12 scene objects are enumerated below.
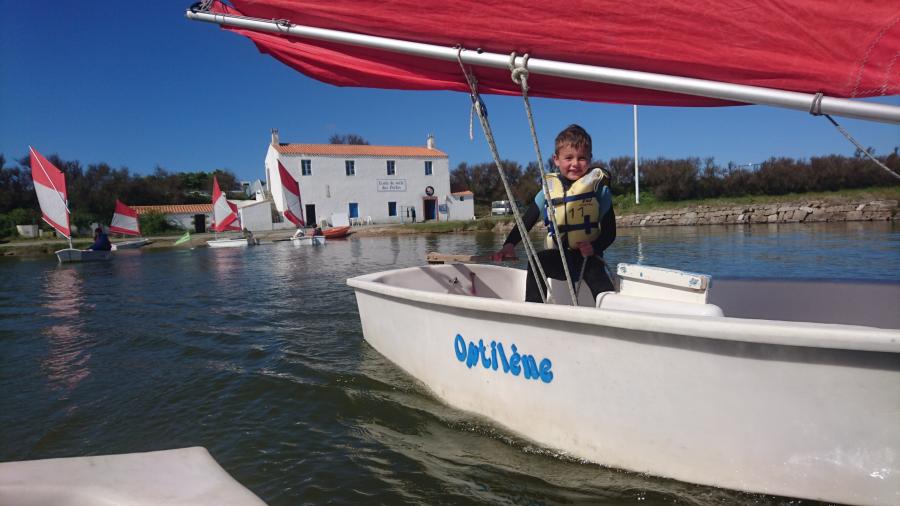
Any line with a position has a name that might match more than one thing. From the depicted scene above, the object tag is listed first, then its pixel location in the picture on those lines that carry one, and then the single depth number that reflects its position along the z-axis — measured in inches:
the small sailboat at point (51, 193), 783.1
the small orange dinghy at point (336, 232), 1097.0
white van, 1579.7
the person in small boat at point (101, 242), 746.4
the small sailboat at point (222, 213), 1119.2
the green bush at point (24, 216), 1336.1
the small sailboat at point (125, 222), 1110.4
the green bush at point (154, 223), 1374.3
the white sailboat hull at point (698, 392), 71.5
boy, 122.3
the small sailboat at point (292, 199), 1072.2
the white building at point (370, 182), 1476.4
